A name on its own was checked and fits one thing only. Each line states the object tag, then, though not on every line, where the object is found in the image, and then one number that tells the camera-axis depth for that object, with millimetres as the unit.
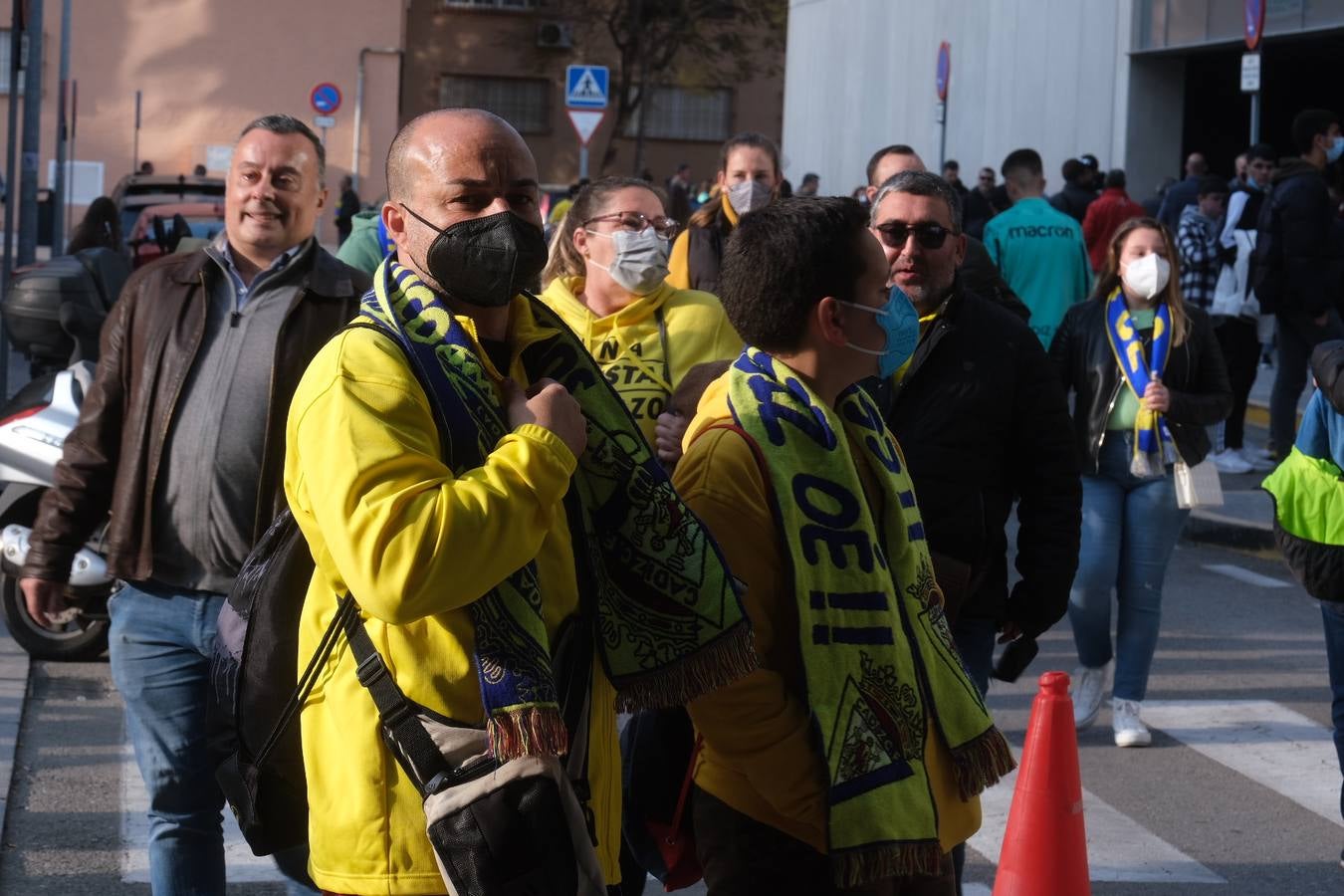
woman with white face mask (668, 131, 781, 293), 14432
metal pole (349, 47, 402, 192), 85615
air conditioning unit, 97112
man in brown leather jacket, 7973
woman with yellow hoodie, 10931
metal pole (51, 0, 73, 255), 32625
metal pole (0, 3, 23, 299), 23376
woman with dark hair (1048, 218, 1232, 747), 14019
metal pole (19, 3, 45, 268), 24951
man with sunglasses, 8684
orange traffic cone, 8737
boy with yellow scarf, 6050
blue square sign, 41523
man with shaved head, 4934
